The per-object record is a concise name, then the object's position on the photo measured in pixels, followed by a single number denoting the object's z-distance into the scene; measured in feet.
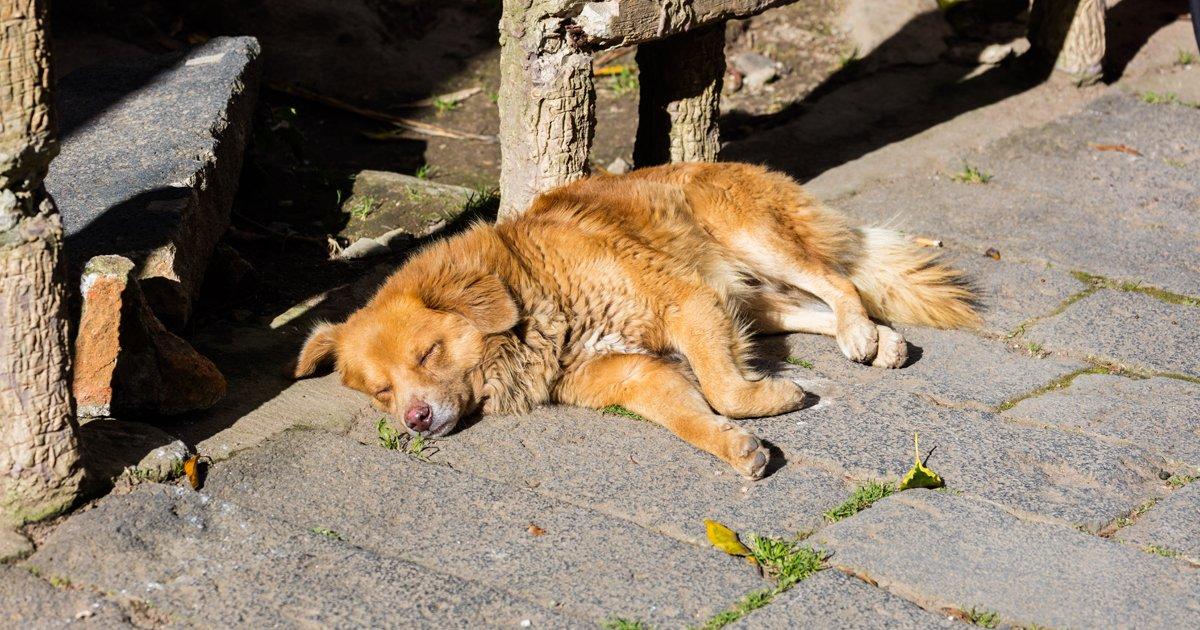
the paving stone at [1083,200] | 19.27
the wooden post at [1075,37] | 25.77
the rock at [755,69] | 28.45
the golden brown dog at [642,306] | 14.55
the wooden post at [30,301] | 10.76
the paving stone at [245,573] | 10.67
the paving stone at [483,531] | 11.04
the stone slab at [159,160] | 15.43
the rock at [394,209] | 20.67
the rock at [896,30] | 28.78
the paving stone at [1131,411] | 13.64
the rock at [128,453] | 12.42
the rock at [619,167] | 23.58
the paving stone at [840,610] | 10.42
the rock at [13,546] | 11.27
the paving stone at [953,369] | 15.06
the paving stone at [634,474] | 12.43
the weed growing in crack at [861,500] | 12.32
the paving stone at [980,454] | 12.57
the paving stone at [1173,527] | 11.58
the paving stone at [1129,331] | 15.85
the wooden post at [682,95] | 19.94
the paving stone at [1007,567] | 10.54
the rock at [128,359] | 12.88
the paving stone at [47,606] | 10.50
